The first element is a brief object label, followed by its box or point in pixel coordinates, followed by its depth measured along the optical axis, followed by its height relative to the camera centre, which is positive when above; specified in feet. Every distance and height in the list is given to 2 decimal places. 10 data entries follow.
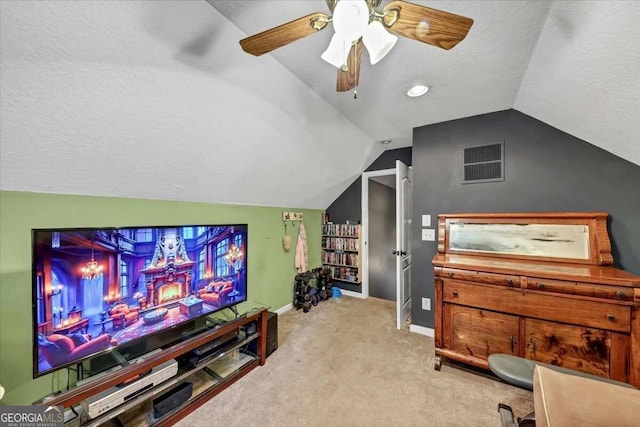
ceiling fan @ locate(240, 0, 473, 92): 2.63 +2.31
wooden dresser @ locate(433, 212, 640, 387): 4.82 -1.92
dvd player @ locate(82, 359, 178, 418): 3.87 -3.14
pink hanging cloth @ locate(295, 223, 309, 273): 11.07 -1.80
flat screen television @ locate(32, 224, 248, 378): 3.84 -1.41
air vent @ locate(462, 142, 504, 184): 7.45 +1.67
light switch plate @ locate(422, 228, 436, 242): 8.44 -0.72
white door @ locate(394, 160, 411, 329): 8.77 -1.11
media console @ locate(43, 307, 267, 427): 3.91 -3.35
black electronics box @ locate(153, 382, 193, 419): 4.68 -3.84
